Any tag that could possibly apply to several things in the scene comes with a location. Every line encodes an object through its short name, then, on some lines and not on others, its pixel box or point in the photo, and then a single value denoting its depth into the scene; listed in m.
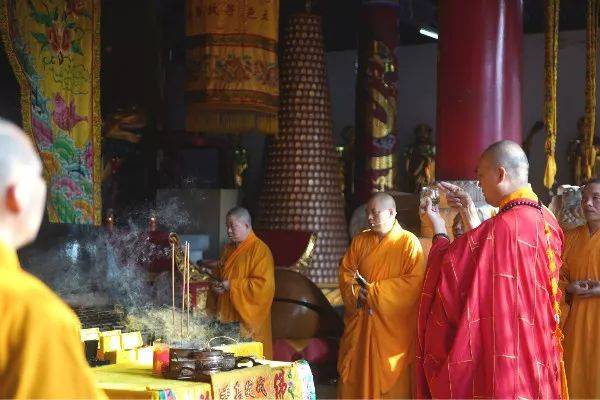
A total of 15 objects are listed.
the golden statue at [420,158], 11.59
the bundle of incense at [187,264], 4.34
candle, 3.81
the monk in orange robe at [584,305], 5.34
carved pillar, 10.21
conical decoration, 8.98
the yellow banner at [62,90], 5.64
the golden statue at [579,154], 10.34
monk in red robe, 3.85
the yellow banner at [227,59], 6.73
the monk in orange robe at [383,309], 5.80
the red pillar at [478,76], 5.97
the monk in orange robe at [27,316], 1.63
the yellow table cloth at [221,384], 3.48
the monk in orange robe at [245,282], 6.38
